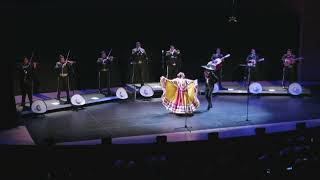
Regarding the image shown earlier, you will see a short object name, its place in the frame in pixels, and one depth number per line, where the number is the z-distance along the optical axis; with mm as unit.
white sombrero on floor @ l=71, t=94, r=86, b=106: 15570
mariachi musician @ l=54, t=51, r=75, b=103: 15562
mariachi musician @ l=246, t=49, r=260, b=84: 17844
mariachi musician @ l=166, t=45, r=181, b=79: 18172
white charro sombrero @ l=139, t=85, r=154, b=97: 17297
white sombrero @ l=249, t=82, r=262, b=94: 17844
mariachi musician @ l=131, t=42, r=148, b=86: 17578
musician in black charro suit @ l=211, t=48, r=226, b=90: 17186
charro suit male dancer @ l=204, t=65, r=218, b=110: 14180
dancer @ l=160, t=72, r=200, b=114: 13797
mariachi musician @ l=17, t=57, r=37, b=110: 14516
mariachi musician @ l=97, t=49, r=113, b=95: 17016
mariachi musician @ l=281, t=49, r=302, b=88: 18062
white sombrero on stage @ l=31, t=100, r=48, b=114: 14516
